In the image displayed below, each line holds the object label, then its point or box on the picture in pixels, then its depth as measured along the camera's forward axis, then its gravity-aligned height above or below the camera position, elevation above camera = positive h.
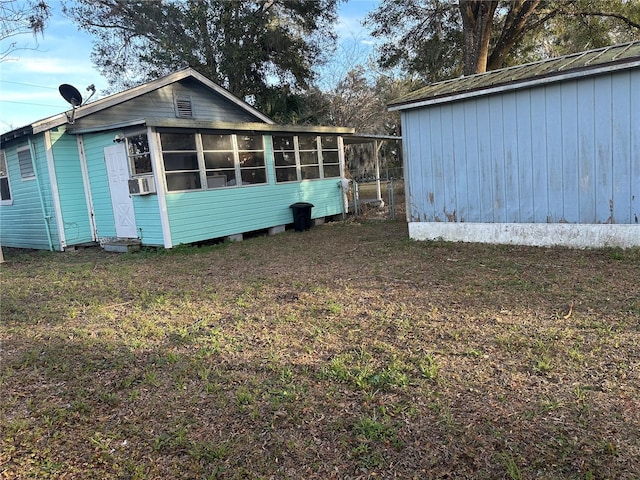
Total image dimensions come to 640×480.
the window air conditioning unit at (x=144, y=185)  8.30 +0.32
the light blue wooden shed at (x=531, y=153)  5.83 +0.20
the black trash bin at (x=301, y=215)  10.87 -0.68
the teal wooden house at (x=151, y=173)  8.54 +0.60
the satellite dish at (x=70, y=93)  9.02 +2.35
